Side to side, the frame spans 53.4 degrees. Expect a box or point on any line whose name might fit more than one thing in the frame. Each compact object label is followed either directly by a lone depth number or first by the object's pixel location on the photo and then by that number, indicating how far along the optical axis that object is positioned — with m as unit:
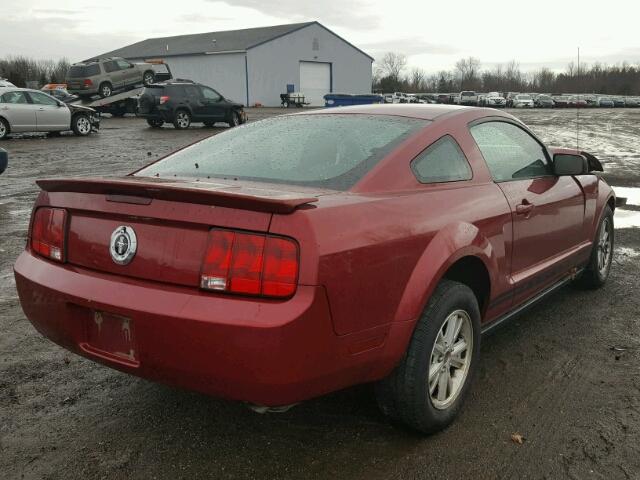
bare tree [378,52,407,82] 119.00
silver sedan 18.69
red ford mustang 2.31
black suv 23.52
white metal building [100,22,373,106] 50.25
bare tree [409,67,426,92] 106.34
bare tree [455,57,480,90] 110.71
